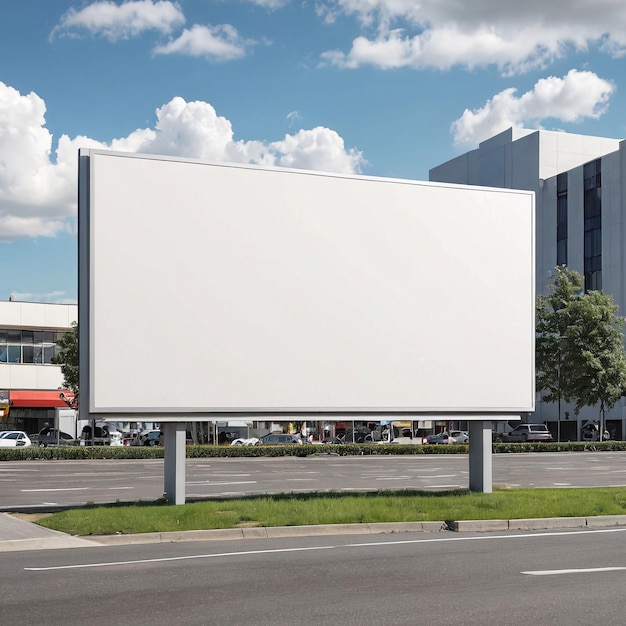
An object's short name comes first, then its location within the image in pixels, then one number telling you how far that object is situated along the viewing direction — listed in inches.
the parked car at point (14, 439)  2029.2
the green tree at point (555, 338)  2383.1
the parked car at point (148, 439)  2768.2
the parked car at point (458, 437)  2824.8
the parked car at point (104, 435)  2496.3
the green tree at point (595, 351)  2331.4
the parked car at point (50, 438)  2283.5
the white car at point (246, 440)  2659.9
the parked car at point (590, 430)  2791.8
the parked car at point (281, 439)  2362.6
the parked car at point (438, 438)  2827.3
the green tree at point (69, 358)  2196.1
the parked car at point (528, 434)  2701.8
